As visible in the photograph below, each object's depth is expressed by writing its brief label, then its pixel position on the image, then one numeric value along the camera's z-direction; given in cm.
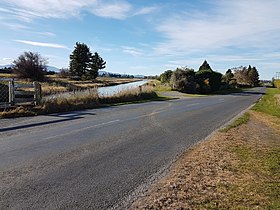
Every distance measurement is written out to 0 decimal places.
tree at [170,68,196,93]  3442
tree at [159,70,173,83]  3834
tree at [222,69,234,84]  5285
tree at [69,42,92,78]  5734
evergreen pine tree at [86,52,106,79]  6024
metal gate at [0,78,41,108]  1165
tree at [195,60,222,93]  3636
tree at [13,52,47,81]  4434
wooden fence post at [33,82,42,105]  1247
